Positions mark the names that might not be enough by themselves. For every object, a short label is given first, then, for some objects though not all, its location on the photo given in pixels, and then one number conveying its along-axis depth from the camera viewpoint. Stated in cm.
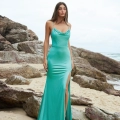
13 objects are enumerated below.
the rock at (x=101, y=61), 1274
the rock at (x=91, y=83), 649
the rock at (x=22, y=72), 696
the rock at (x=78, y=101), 407
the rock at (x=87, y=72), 827
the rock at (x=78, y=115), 345
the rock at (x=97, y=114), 327
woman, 277
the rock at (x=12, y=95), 359
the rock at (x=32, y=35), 1802
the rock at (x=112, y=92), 648
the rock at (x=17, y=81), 582
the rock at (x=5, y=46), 1262
